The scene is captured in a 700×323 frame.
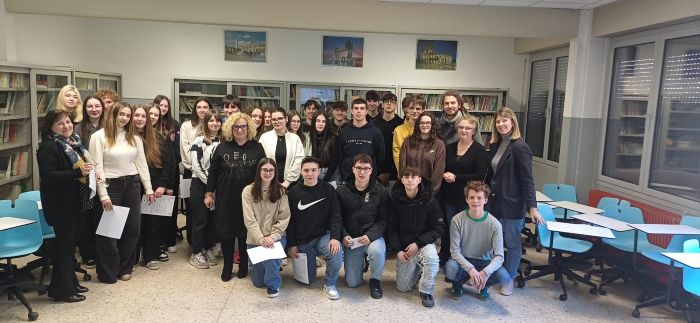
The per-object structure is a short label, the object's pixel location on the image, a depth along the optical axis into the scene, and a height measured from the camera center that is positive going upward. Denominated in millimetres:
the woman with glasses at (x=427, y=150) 3969 -274
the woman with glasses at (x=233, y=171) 3811 -506
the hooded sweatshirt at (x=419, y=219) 3689 -790
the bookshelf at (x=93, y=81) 6055 +297
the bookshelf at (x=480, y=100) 7656 +316
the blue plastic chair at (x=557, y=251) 3932 -1057
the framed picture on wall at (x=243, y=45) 7578 +1033
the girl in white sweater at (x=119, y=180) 3611 -601
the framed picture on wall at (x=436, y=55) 7836 +1049
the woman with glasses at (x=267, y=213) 3641 -796
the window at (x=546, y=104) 6953 +300
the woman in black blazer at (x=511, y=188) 3775 -529
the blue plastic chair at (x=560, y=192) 5168 -748
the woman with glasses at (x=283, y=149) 4145 -335
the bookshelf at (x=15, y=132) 4777 -350
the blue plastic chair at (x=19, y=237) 3320 -1002
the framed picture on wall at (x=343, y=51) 7711 +1026
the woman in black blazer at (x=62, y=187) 3156 -588
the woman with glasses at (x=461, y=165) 3914 -384
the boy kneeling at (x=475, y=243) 3547 -941
